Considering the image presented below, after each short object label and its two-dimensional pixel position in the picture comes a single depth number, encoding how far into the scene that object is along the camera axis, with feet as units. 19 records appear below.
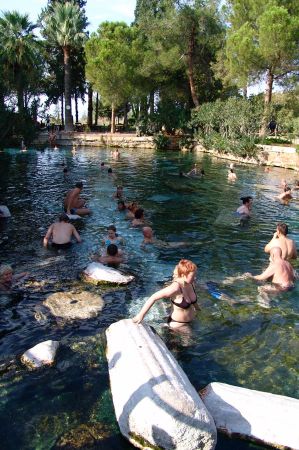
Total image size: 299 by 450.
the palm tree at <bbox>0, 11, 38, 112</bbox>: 136.56
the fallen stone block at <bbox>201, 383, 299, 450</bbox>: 16.29
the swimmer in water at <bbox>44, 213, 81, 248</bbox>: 40.34
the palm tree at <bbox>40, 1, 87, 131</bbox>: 164.45
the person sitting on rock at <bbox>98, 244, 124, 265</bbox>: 36.42
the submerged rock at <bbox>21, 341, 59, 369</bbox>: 21.63
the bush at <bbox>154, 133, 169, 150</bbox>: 148.45
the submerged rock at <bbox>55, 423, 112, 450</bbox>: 16.55
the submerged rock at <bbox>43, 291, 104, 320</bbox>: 27.17
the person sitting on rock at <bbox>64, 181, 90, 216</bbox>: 53.67
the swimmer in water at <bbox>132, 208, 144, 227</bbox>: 48.86
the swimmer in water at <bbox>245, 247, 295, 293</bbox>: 31.40
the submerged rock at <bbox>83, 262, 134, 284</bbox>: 32.20
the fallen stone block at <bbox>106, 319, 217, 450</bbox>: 15.14
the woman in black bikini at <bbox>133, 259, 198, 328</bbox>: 21.95
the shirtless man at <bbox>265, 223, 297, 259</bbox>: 33.12
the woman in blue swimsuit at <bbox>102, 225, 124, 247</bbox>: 40.59
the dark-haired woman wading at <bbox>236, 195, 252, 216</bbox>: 54.43
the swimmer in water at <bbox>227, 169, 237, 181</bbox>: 83.71
